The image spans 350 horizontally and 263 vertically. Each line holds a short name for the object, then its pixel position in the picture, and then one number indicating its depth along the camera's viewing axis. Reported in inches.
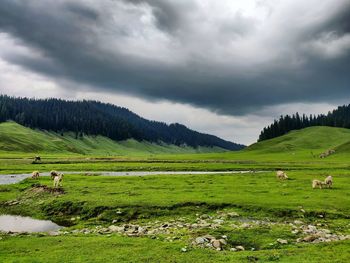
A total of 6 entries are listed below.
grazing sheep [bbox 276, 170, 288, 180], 2348.7
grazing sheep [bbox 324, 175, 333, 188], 1884.8
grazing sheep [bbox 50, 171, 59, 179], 2393.9
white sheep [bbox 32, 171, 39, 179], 2427.9
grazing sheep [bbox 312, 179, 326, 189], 1835.6
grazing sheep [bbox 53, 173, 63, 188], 1872.5
